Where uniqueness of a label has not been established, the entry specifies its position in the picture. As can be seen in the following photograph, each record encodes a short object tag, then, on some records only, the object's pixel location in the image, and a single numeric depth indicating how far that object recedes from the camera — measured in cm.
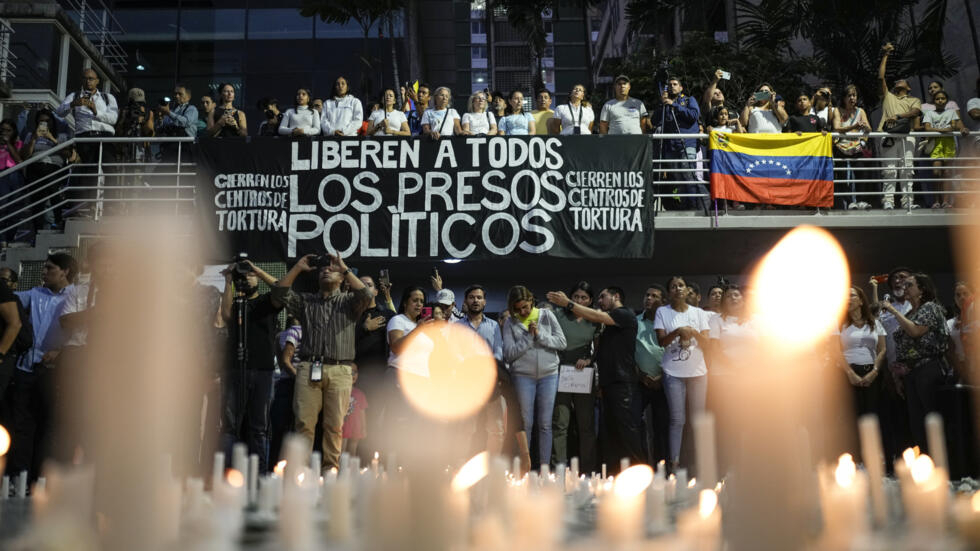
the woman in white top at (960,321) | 771
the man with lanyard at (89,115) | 1173
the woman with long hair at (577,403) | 834
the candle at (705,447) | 207
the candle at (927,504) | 171
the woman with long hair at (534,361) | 816
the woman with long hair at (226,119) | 1143
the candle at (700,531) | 157
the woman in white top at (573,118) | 1183
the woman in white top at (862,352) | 837
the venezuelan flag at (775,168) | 1179
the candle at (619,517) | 135
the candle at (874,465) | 213
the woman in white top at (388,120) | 1184
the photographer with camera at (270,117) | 1248
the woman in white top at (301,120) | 1156
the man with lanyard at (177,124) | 1197
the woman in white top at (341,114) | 1158
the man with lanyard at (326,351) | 722
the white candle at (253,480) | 321
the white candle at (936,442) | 234
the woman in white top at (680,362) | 822
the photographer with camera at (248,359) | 739
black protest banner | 1108
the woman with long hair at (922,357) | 795
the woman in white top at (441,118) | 1163
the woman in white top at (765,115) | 1213
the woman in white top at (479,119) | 1172
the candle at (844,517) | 166
